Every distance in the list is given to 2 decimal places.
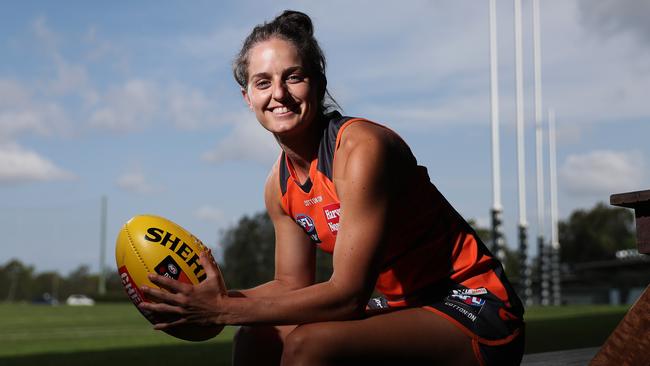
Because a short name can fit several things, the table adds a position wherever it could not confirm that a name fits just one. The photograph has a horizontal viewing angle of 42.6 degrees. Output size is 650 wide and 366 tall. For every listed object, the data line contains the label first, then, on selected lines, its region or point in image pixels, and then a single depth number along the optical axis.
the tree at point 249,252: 48.72
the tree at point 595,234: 54.50
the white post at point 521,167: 22.24
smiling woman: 1.84
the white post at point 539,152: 23.81
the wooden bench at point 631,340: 1.85
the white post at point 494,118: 21.30
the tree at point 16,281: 66.69
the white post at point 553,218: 27.08
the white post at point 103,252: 49.09
